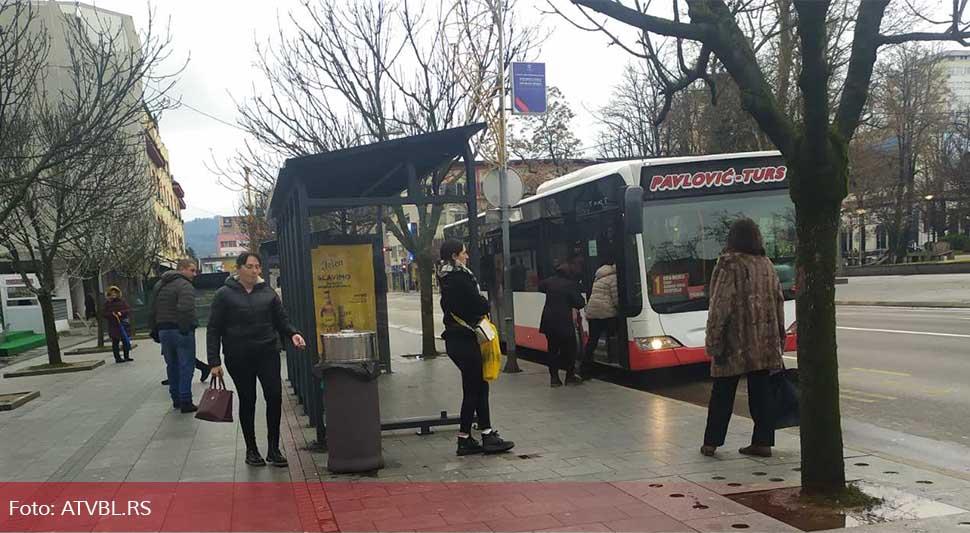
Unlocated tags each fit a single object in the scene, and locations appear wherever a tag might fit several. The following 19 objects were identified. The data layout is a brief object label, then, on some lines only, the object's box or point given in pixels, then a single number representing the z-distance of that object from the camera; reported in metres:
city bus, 9.11
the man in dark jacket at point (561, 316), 9.53
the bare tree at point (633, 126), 26.64
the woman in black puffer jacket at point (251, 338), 5.81
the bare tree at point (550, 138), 29.84
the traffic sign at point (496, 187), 10.95
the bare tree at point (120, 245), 19.38
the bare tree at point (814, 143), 4.18
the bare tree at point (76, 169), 10.27
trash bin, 5.54
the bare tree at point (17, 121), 9.70
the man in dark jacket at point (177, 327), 8.84
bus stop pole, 10.97
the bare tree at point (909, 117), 36.50
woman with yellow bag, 5.91
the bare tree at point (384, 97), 13.03
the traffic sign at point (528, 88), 11.45
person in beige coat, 9.42
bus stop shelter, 6.30
